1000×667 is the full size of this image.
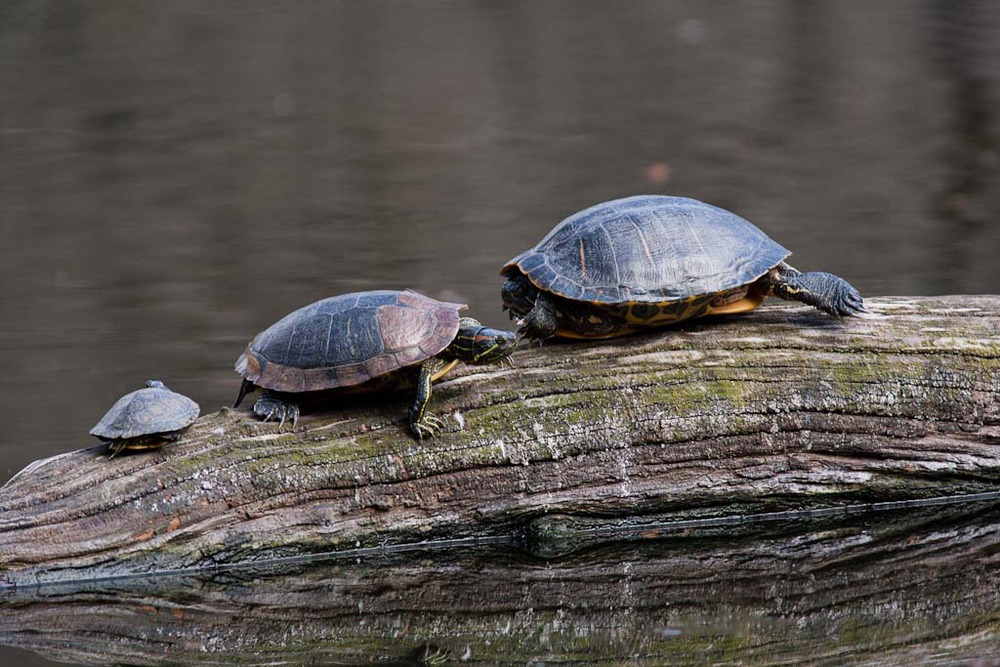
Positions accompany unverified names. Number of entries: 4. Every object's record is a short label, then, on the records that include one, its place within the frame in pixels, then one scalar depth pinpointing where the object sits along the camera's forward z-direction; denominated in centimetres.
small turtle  864
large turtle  923
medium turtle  889
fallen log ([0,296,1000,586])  879
